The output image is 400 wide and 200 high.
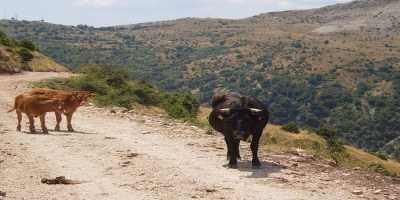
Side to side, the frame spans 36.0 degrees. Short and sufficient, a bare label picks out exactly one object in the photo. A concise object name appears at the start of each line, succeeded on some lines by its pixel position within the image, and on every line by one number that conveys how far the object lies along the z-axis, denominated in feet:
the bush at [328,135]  111.88
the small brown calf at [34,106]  54.24
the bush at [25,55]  151.64
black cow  40.65
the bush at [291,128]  144.46
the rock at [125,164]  41.52
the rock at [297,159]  46.11
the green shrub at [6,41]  153.99
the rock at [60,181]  36.11
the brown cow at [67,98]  56.34
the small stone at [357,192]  34.65
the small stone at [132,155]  44.52
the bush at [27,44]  166.20
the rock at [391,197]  33.94
